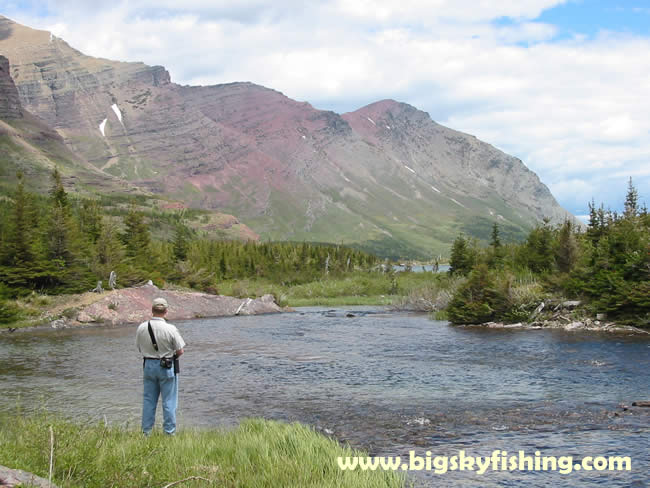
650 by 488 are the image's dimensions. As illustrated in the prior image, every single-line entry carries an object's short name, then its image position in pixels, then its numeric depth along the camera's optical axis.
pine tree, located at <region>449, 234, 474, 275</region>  61.61
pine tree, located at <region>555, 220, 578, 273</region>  42.72
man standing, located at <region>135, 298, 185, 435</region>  11.23
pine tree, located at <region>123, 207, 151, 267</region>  56.66
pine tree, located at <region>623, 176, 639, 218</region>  45.92
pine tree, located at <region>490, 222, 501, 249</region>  62.59
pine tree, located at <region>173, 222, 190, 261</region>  68.56
